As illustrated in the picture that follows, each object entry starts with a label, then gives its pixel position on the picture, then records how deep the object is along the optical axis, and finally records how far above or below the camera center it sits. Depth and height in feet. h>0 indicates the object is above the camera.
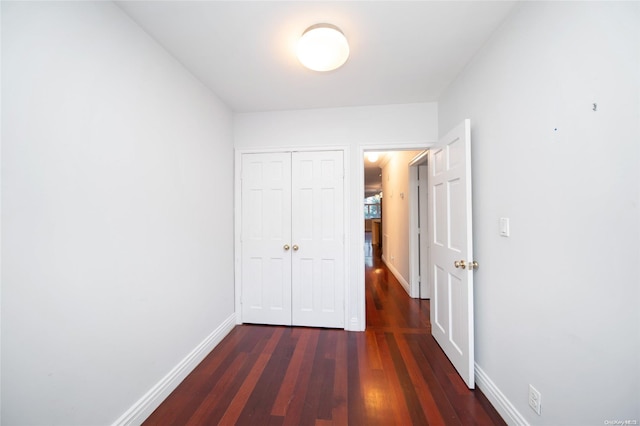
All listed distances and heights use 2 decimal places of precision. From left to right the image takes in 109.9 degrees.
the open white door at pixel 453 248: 5.48 -0.88
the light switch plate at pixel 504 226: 4.66 -0.21
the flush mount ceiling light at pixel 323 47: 4.60 +3.63
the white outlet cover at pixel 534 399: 3.94 -3.27
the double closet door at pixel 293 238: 8.50 -0.81
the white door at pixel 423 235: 11.44 -0.94
